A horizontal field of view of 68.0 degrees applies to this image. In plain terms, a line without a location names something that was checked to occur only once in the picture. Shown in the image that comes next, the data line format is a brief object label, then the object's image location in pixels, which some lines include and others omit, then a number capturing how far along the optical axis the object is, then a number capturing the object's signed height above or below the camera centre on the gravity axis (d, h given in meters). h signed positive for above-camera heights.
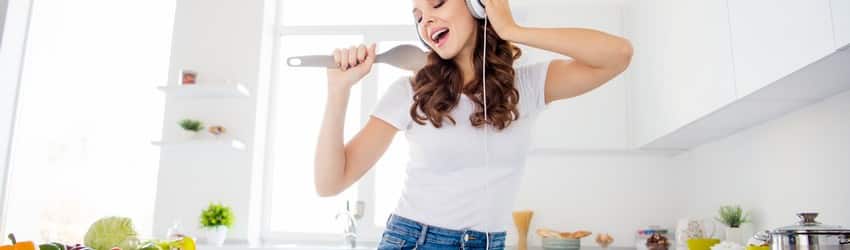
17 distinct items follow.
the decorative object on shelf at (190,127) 3.19 +0.40
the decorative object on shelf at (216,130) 3.21 +0.39
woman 1.08 +0.17
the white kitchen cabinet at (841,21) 1.16 +0.37
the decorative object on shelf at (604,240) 2.96 -0.11
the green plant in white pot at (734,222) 2.28 -0.01
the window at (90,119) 3.42 +0.50
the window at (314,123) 3.36 +0.48
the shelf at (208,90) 3.15 +0.59
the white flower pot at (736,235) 2.27 -0.06
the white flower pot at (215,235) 2.97 -0.13
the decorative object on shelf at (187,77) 3.20 +0.66
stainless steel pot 1.15 -0.03
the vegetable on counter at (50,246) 0.66 -0.04
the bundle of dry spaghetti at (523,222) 2.97 -0.04
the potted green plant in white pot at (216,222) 2.97 -0.07
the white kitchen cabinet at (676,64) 1.84 +0.54
